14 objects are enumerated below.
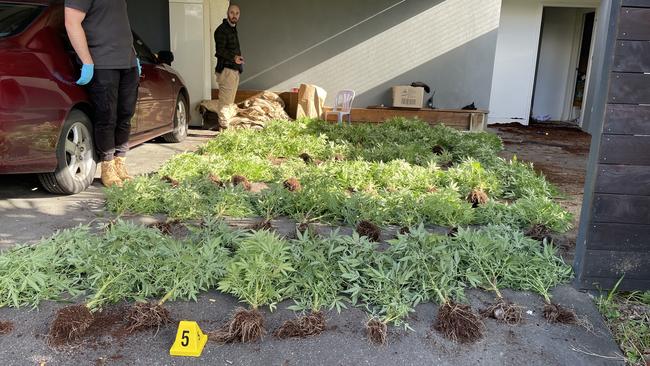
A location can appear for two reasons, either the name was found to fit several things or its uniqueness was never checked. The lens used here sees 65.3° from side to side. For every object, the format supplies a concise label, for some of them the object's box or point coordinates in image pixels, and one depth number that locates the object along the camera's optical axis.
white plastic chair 9.41
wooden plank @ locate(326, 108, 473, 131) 9.80
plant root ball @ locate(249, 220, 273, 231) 3.61
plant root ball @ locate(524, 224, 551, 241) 3.62
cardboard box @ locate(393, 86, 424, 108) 9.92
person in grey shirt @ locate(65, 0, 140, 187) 4.20
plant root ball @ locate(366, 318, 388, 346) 2.39
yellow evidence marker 2.26
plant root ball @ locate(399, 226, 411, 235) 3.64
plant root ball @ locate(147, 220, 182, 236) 3.54
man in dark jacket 8.07
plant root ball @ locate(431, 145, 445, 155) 6.69
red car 3.71
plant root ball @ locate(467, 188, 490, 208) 4.36
